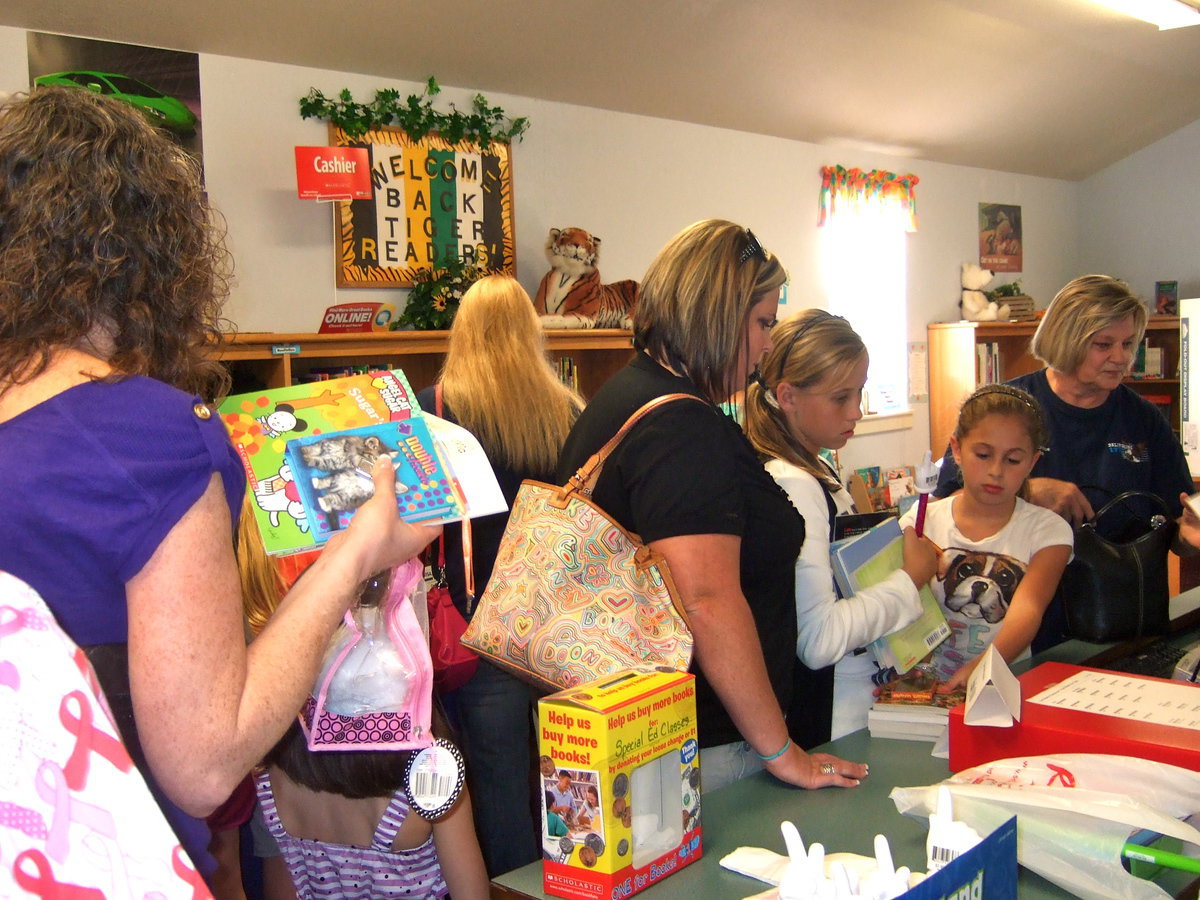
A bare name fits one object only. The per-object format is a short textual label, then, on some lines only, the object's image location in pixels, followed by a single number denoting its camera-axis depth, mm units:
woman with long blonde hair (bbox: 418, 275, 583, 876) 2369
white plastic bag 1079
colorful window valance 5352
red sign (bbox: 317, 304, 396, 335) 3021
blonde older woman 2492
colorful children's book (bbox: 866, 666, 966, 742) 1600
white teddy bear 6109
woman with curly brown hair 792
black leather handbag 1969
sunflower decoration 3343
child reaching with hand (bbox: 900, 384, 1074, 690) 2008
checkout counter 1151
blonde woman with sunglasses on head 1394
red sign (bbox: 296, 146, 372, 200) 3051
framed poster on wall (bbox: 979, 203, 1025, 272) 6414
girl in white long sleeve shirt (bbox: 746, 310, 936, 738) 1639
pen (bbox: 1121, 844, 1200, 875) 998
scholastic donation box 1061
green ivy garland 3369
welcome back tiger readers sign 3488
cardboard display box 1308
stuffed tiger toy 3717
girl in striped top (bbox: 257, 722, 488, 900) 1525
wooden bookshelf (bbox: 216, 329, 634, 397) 2834
